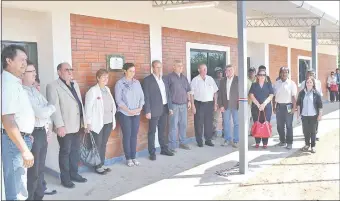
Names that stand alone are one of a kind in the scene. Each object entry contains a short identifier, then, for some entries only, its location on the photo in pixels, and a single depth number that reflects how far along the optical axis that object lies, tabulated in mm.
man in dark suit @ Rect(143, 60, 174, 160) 6184
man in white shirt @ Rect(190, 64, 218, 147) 7242
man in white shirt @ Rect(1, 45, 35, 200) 3148
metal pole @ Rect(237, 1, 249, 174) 5113
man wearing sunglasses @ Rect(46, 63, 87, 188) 4594
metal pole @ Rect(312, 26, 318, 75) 8742
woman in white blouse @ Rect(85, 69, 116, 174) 5133
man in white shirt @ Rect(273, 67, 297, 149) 7082
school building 4859
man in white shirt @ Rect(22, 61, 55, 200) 3869
